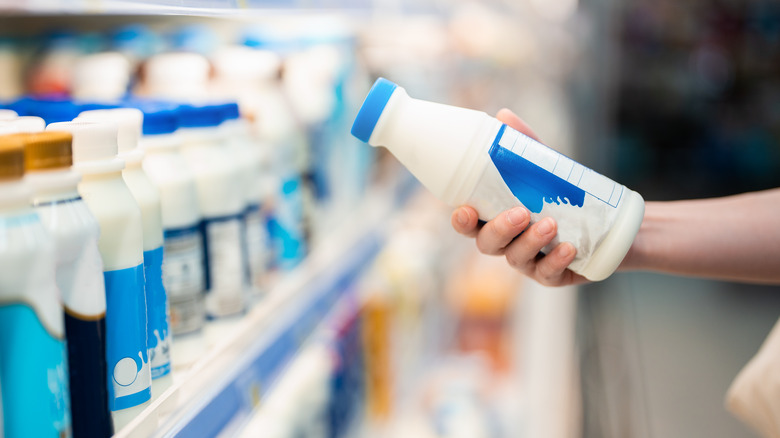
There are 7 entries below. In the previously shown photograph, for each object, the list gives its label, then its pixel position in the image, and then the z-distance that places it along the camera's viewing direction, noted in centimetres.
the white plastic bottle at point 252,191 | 101
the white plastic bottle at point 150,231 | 72
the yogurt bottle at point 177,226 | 84
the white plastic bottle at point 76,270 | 56
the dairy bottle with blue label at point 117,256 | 65
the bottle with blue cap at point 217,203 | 93
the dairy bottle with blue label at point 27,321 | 51
